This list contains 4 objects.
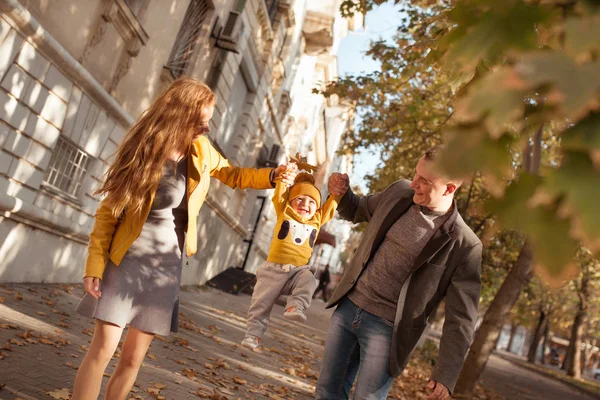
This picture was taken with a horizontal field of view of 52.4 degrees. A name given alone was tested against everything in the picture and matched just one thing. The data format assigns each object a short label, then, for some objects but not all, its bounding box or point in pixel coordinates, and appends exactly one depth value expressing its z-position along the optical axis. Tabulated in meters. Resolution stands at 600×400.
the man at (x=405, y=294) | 3.46
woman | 3.29
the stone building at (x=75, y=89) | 7.85
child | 4.14
